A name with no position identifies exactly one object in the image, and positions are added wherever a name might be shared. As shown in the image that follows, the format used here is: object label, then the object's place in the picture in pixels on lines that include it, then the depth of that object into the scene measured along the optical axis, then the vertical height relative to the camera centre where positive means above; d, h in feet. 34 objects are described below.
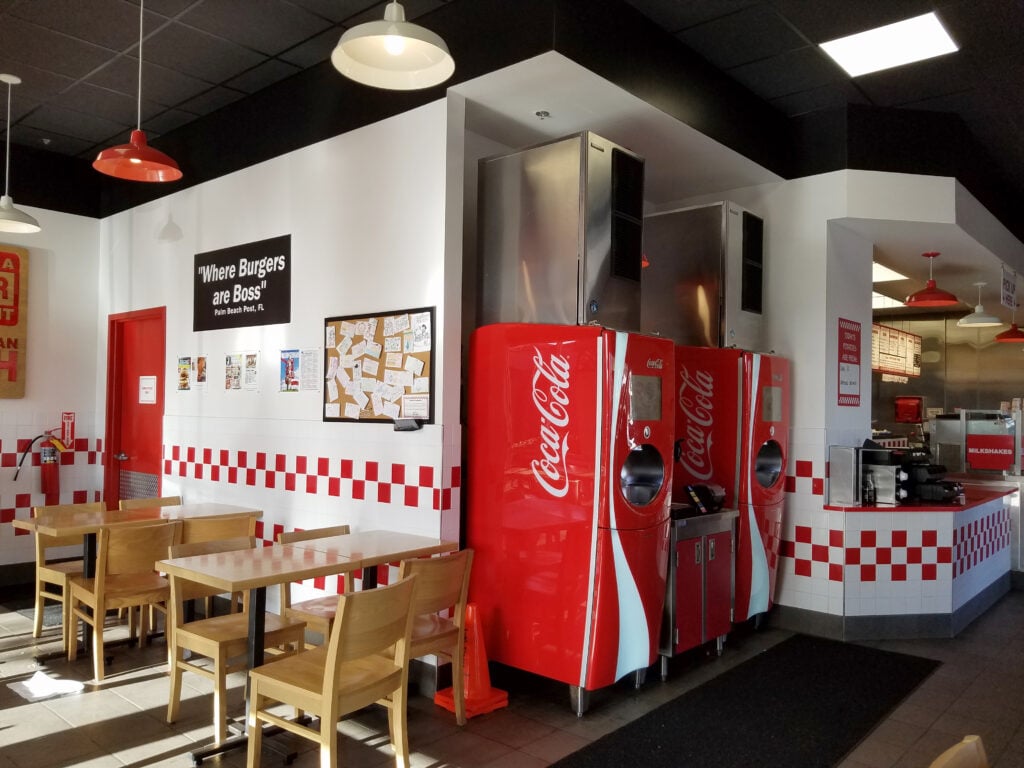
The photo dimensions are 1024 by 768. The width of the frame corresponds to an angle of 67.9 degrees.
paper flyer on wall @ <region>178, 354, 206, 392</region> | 18.17 +0.68
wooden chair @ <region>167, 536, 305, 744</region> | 10.21 -3.36
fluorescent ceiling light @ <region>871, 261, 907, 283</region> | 24.38 +4.52
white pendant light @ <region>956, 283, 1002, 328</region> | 25.63 +3.07
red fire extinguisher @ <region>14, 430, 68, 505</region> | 20.21 -1.74
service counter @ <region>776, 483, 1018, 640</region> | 16.24 -3.46
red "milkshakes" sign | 22.49 -1.24
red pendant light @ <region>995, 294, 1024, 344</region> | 29.01 +2.89
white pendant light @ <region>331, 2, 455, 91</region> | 8.91 +4.29
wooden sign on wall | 19.70 +2.11
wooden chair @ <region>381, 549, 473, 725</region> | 10.47 -2.86
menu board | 32.45 +2.59
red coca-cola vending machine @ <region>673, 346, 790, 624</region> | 15.58 -0.69
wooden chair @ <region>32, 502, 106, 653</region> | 14.11 -3.33
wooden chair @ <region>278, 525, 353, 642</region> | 11.60 -3.28
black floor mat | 10.60 -4.87
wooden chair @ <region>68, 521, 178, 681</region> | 12.85 -3.20
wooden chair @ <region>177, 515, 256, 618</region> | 13.99 -2.36
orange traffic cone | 11.89 -4.35
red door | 19.75 -0.12
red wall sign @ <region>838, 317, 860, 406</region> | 17.67 +1.08
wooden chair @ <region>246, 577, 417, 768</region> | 8.34 -3.26
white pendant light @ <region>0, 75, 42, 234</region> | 15.71 +3.80
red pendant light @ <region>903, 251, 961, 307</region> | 20.80 +3.07
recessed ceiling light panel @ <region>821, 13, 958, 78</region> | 13.48 +6.75
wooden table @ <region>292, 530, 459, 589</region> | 11.05 -2.22
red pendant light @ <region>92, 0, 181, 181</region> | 12.41 +3.95
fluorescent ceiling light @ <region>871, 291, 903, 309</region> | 32.19 +4.71
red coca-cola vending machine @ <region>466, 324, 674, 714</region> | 11.60 -1.51
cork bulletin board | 13.16 +0.67
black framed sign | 16.12 +2.58
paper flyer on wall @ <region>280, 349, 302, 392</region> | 15.67 +0.67
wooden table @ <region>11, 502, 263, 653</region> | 13.71 -2.29
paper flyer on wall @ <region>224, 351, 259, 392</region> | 16.71 +0.66
